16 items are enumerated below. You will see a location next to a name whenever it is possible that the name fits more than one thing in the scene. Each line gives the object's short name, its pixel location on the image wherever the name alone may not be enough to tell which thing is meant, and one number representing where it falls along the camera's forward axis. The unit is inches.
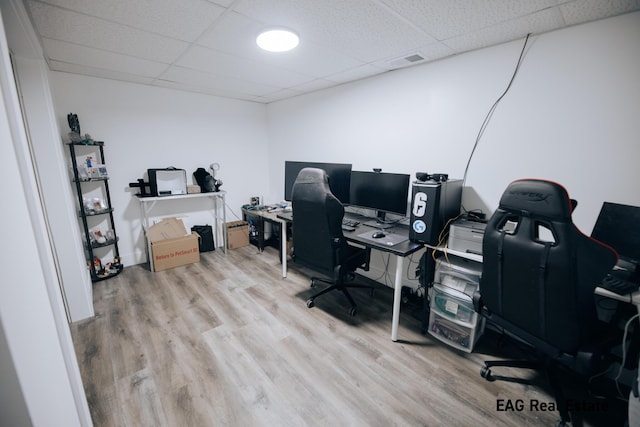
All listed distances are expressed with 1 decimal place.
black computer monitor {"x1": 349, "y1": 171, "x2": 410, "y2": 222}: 94.7
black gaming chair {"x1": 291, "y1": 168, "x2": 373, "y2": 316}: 82.3
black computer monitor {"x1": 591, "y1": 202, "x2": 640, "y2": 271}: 56.6
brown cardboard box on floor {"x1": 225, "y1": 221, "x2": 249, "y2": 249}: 153.6
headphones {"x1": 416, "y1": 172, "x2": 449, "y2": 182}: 77.6
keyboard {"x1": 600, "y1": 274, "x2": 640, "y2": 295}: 52.1
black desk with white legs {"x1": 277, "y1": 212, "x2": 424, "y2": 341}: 74.4
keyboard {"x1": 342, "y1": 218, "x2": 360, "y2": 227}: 100.3
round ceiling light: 70.7
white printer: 70.5
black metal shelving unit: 107.0
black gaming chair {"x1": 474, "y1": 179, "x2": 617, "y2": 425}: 46.5
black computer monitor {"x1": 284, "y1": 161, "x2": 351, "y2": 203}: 111.5
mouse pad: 80.9
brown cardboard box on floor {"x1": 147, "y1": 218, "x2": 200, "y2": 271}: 126.2
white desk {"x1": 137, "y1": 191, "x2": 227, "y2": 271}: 125.8
